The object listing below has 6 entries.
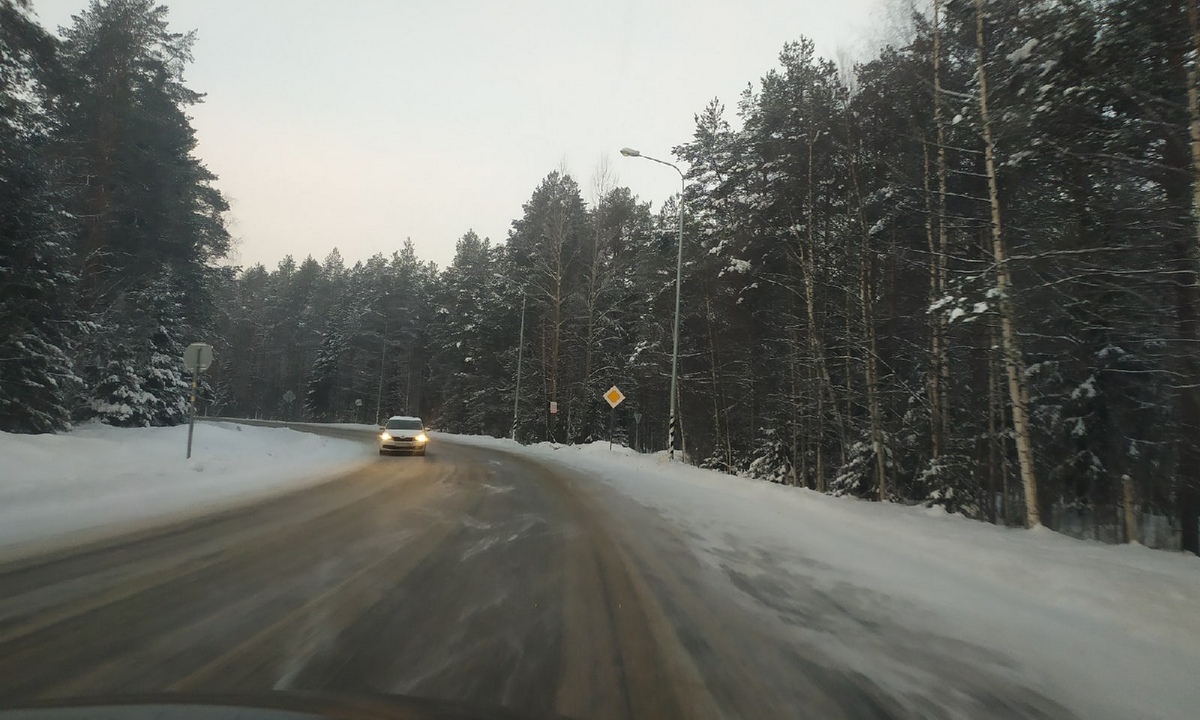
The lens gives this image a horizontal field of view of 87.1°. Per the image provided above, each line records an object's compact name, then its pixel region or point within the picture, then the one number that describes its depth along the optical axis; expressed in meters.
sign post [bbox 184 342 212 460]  14.49
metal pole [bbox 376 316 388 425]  66.72
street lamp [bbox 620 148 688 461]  21.95
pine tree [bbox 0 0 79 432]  15.91
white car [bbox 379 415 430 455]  24.84
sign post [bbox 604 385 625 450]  26.67
